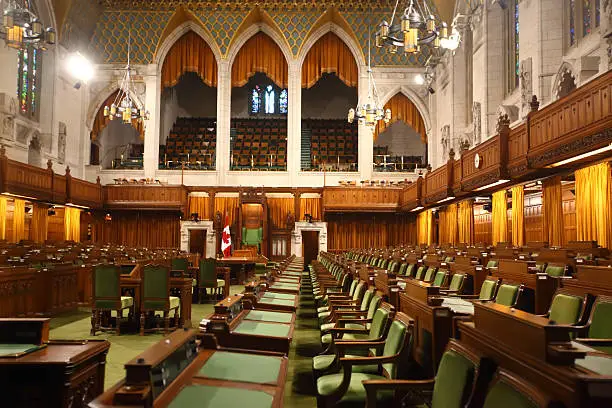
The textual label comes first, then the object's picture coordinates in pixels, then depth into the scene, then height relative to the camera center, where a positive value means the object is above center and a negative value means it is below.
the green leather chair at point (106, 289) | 6.45 -0.77
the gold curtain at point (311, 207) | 20.75 +0.91
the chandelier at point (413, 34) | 10.55 +4.32
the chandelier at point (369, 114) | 16.62 +3.85
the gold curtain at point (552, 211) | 10.43 +0.41
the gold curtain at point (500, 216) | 13.20 +0.38
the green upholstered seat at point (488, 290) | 4.71 -0.56
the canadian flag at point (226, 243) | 14.95 -0.42
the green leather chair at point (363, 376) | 2.75 -0.80
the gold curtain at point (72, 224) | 19.16 +0.15
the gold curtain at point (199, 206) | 20.62 +0.91
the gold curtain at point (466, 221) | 14.92 +0.27
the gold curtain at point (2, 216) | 14.90 +0.33
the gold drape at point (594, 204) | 8.89 +0.49
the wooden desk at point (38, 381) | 2.07 -0.63
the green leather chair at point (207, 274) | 9.13 -0.83
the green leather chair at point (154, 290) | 6.51 -0.79
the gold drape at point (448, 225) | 16.25 +0.17
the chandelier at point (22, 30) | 11.17 +4.81
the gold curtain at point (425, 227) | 18.42 +0.11
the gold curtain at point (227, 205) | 20.47 +0.96
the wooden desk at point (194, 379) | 1.56 -0.60
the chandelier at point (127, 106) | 17.75 +4.55
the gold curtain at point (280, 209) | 20.62 +0.82
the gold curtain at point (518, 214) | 12.09 +0.39
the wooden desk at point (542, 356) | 1.34 -0.39
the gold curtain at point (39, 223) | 16.72 +0.15
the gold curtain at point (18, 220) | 15.89 +0.23
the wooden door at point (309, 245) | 20.38 -0.65
